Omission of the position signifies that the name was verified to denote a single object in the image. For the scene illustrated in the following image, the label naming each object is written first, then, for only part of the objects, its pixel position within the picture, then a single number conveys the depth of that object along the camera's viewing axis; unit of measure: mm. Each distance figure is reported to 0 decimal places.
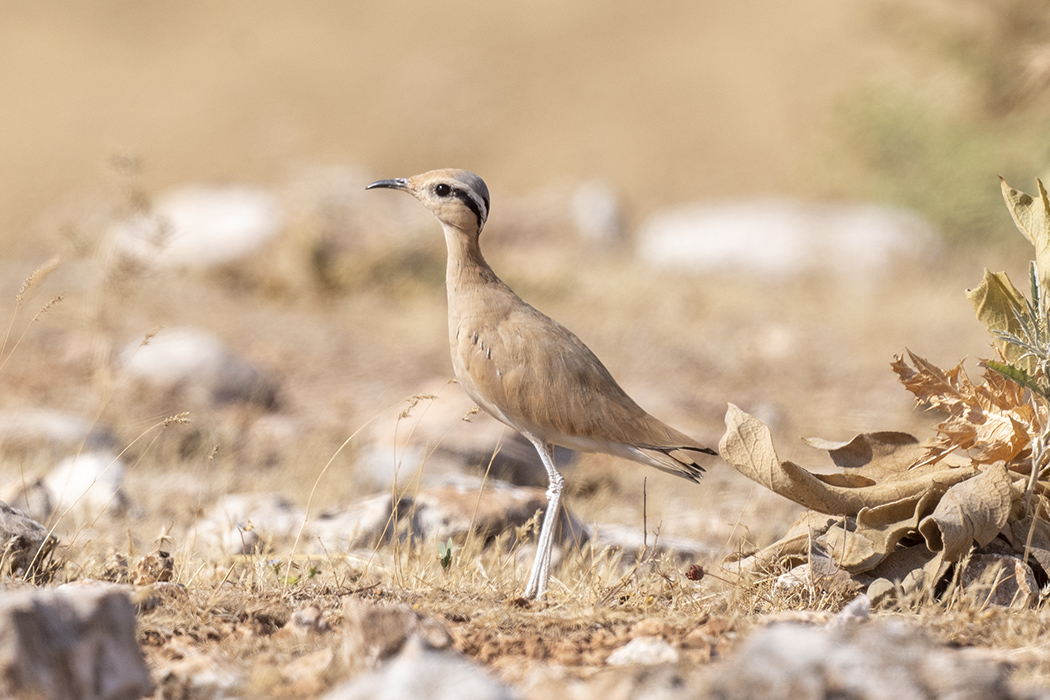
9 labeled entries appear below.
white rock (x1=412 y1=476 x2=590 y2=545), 9648
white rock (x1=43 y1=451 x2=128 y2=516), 10719
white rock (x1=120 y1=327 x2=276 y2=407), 15531
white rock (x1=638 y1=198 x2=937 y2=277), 28109
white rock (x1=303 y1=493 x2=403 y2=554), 9359
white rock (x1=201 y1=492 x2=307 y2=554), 9139
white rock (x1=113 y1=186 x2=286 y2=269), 24500
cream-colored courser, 7762
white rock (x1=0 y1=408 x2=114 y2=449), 12930
